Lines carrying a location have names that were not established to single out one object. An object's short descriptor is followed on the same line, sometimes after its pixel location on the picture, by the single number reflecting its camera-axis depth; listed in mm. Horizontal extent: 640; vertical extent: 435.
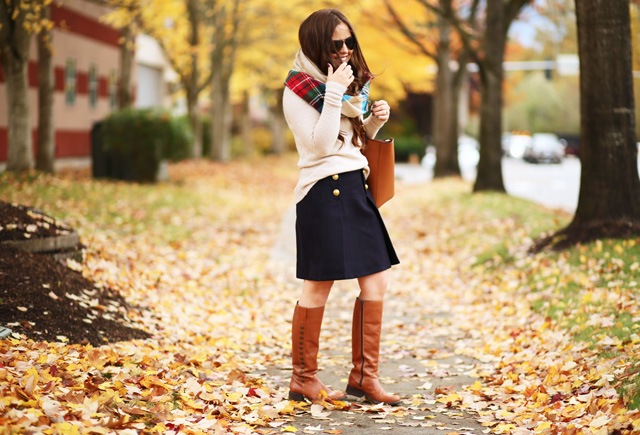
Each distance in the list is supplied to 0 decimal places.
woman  4039
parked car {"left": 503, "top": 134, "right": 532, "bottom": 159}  45125
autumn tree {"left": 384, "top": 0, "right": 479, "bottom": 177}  21453
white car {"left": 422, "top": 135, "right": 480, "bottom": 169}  42144
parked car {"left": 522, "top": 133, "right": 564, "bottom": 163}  39406
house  20828
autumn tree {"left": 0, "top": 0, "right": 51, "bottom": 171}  13500
